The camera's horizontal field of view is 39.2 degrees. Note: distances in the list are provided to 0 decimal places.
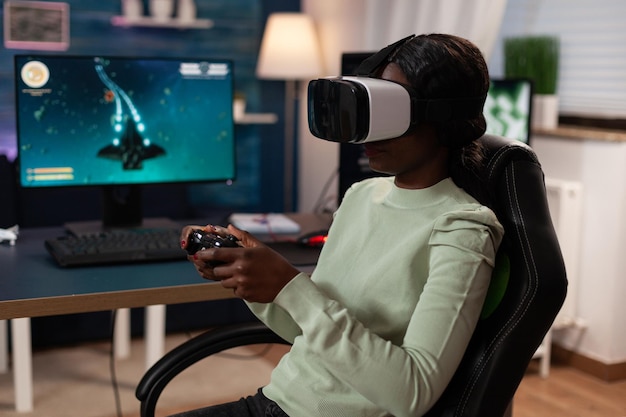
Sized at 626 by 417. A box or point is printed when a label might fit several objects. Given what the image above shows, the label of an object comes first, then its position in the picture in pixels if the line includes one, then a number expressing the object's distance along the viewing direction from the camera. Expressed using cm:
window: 327
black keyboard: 194
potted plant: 338
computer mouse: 215
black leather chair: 125
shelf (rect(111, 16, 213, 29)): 404
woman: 117
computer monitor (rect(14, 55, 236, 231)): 223
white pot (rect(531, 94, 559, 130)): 338
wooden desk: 168
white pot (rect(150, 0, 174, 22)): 406
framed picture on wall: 384
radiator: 322
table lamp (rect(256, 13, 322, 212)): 420
